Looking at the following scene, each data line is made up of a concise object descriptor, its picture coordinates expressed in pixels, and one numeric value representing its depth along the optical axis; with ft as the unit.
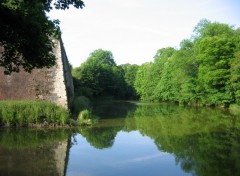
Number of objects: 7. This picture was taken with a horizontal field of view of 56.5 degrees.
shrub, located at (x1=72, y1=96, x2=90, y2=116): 58.40
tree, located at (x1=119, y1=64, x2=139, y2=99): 200.23
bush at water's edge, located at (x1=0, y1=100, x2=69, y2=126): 46.38
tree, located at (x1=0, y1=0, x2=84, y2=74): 21.54
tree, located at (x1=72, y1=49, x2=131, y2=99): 128.65
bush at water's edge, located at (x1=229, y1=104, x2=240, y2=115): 74.63
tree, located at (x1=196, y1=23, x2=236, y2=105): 89.69
